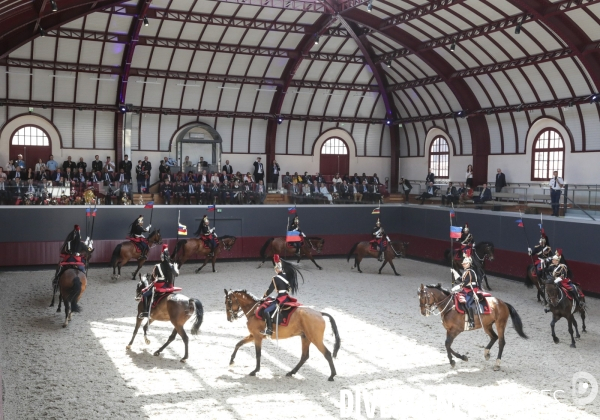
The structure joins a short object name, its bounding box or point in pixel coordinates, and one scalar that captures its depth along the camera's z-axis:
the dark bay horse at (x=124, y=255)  19.59
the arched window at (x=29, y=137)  32.72
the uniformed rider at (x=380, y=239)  21.68
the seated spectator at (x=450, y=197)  25.23
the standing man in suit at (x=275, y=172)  36.27
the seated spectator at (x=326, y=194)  26.98
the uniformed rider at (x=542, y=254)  16.04
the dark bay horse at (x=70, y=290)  13.71
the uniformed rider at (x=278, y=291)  10.30
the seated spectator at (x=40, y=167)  28.73
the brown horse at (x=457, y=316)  10.96
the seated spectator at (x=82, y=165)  31.64
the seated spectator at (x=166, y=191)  25.58
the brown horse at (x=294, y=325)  10.25
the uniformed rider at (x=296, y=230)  22.01
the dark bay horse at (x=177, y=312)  11.20
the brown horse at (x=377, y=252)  21.89
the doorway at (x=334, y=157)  39.94
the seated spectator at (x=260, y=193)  25.98
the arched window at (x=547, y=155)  30.41
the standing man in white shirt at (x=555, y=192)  20.16
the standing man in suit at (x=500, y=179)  32.19
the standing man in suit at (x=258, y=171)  35.84
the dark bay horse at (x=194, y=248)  21.27
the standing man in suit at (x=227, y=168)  34.78
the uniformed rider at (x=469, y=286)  11.07
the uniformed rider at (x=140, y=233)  19.91
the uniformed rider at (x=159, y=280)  11.59
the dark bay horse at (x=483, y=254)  19.58
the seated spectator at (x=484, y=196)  24.57
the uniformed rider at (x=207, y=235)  21.56
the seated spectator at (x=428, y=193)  27.55
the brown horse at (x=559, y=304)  12.73
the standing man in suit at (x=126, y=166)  32.16
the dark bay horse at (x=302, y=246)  22.86
